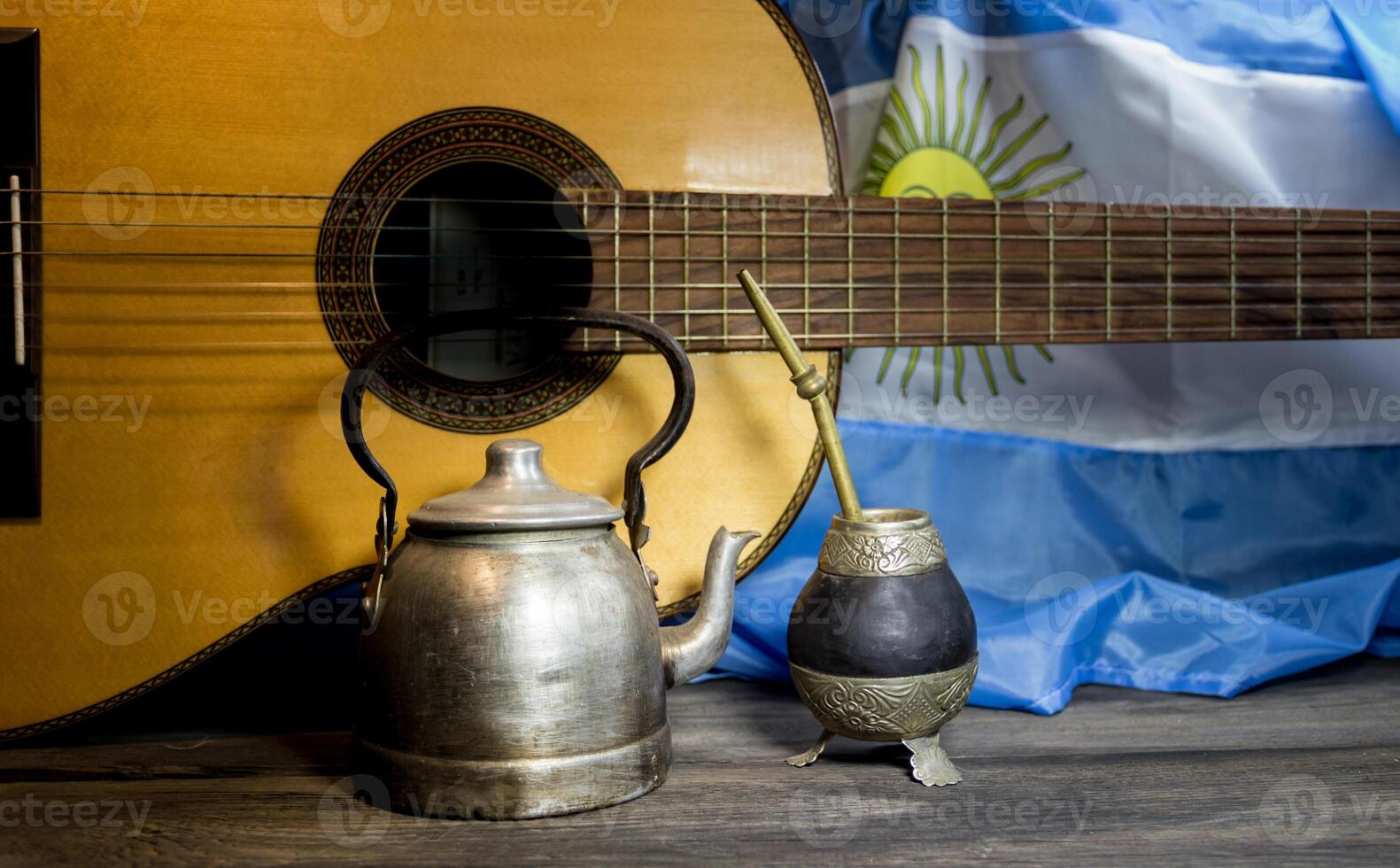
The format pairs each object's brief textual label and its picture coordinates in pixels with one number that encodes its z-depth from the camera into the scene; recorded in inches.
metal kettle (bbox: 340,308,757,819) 27.3
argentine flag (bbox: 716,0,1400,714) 35.5
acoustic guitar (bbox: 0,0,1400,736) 30.2
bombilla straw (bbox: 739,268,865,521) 29.8
